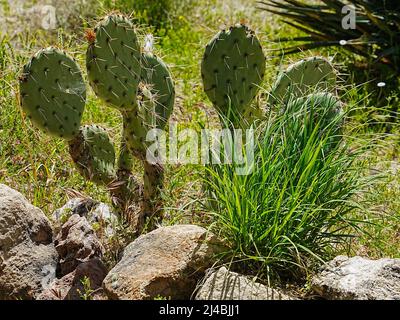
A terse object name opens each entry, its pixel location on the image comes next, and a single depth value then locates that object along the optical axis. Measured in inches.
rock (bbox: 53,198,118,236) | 182.6
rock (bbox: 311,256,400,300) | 144.5
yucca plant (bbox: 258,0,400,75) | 277.7
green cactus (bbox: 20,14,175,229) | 173.8
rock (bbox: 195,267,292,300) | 145.9
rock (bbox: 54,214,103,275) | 167.2
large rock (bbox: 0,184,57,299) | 160.7
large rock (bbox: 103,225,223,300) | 149.7
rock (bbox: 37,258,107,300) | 157.2
